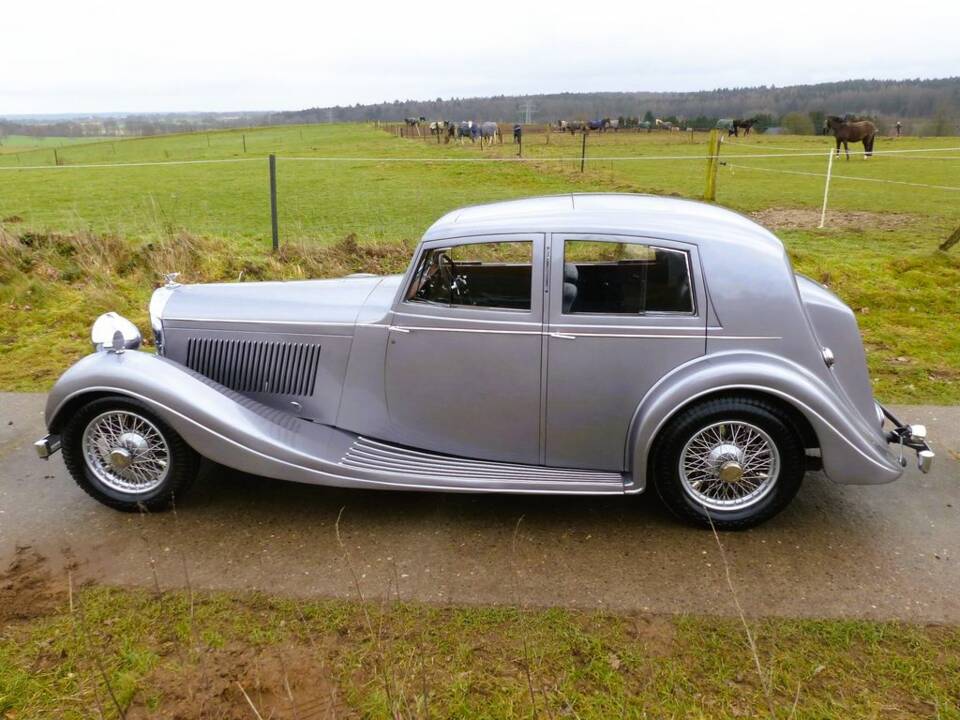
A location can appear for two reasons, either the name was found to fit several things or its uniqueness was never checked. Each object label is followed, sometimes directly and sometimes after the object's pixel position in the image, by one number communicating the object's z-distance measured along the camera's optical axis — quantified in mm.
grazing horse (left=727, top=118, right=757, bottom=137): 48425
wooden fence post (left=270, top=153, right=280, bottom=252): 10453
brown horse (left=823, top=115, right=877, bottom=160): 30453
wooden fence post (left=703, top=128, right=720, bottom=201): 15781
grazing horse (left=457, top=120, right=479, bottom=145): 48625
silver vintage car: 3648
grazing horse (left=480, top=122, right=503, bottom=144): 48500
